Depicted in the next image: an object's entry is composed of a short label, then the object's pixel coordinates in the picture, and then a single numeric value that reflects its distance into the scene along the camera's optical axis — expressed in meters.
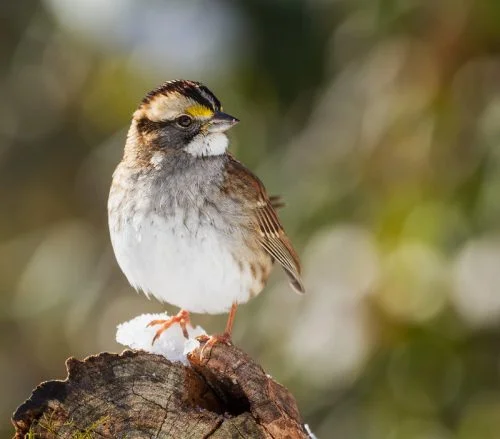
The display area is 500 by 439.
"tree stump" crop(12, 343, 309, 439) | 7.38
